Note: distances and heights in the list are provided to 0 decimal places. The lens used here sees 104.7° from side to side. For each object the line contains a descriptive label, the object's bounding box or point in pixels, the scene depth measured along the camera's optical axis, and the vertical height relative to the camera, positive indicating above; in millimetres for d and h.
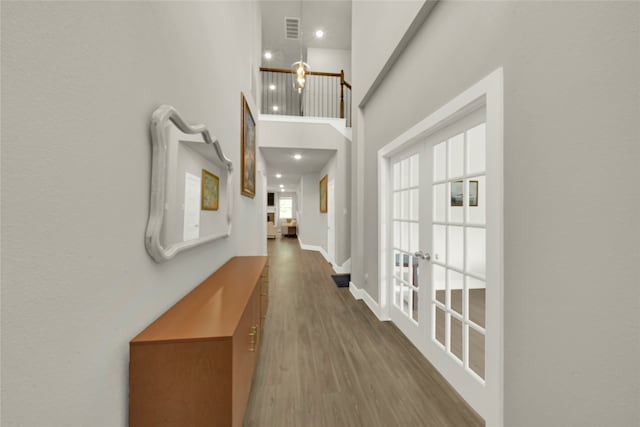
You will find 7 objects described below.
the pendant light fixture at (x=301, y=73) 3869 +2243
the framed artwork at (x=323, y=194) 6747 +610
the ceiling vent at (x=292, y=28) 5852 +4626
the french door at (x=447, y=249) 1654 -266
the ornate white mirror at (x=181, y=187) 1058 +157
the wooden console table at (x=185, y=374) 895 -594
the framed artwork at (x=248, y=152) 3000 +847
